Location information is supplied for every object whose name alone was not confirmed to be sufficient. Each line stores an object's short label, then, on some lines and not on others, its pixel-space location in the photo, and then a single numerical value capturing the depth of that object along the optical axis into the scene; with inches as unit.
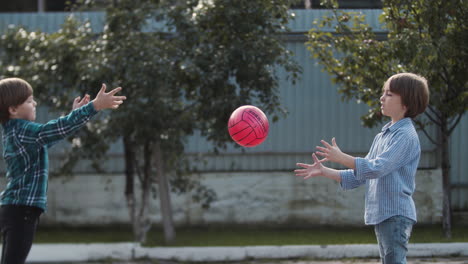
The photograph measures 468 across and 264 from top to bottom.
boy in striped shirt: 295.7
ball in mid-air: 429.4
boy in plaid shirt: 314.2
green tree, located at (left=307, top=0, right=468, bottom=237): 586.2
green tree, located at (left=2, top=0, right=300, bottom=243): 599.5
